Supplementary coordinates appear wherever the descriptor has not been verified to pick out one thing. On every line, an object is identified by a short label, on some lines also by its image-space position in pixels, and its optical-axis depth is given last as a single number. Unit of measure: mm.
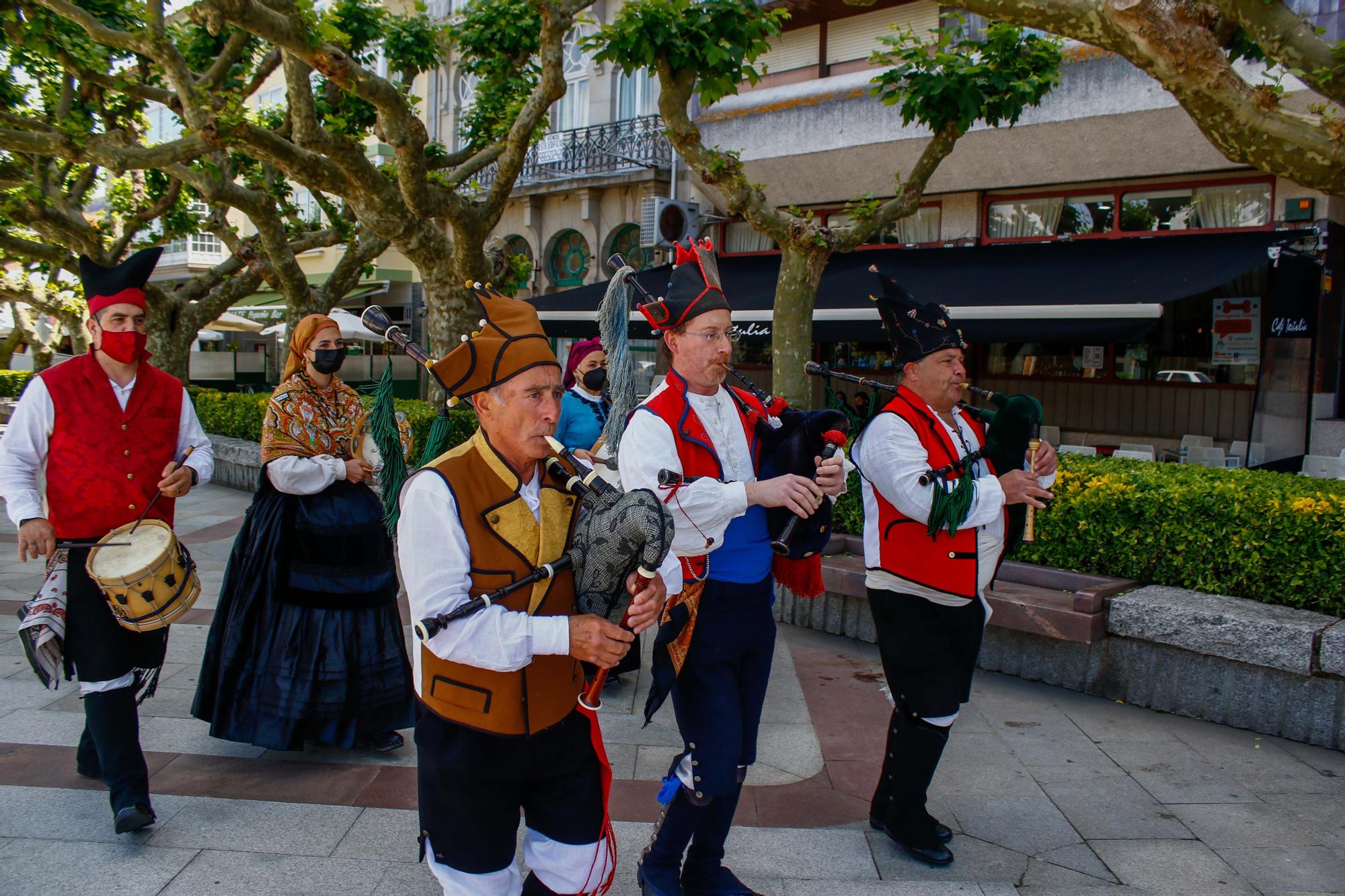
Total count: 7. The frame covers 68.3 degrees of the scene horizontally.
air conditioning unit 10055
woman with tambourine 4195
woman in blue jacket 5801
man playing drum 3617
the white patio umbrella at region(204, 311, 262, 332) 22078
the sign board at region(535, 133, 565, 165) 18594
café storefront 8875
